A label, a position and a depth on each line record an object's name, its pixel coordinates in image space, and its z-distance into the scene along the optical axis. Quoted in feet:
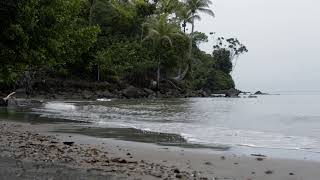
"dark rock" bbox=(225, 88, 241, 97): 264.11
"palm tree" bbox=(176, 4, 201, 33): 223.92
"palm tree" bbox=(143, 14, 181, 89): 202.39
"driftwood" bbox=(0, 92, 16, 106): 104.81
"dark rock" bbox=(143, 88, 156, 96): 196.07
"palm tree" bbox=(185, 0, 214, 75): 221.05
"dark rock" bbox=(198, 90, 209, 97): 238.09
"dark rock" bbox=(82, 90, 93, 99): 170.95
